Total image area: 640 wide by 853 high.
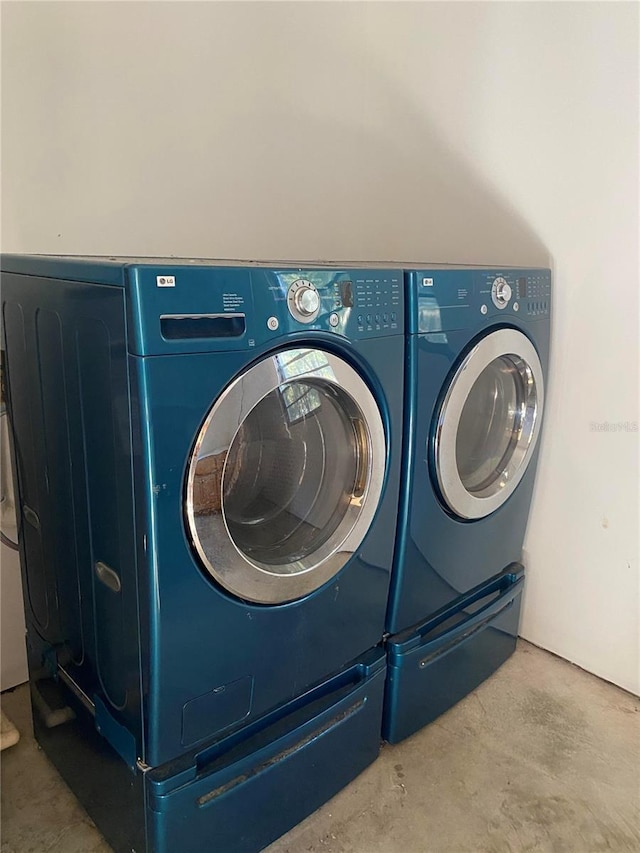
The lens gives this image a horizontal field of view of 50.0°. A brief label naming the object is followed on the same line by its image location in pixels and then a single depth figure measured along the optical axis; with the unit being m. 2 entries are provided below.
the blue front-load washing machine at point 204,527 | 1.07
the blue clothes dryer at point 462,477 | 1.48
